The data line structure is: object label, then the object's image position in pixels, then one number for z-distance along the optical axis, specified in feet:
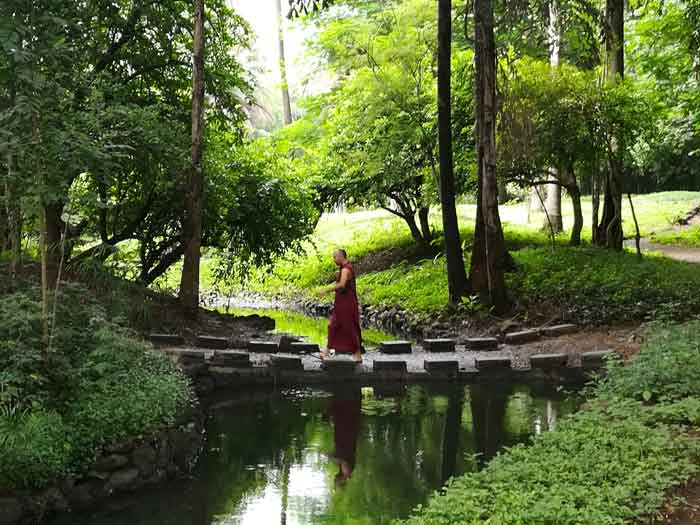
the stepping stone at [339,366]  41.32
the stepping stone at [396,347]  45.62
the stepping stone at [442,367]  41.34
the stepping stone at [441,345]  46.50
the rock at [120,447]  25.44
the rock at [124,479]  25.32
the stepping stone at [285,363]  41.27
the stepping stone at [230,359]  40.78
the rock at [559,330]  48.65
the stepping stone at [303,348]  44.39
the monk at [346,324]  42.14
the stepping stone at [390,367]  41.29
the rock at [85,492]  24.07
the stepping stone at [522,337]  48.21
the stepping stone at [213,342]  45.14
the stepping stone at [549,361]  41.52
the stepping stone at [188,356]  39.83
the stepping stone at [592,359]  40.70
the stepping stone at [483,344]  47.42
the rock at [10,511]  21.91
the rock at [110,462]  25.09
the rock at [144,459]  26.17
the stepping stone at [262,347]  44.11
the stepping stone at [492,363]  41.63
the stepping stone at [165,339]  44.09
